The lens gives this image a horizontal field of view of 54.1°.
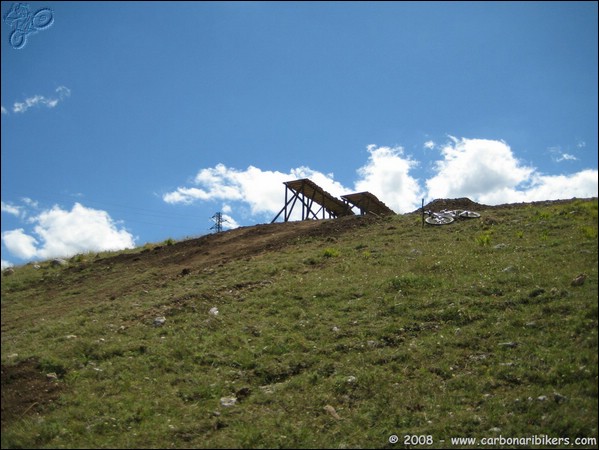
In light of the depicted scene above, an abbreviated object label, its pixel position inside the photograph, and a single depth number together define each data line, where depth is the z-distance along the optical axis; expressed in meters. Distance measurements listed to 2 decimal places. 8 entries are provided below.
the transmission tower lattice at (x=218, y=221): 42.94
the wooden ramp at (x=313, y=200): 30.09
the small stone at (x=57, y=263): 17.38
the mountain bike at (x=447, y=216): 24.48
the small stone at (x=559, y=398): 9.23
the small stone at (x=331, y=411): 9.56
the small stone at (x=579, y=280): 13.34
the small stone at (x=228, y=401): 10.02
